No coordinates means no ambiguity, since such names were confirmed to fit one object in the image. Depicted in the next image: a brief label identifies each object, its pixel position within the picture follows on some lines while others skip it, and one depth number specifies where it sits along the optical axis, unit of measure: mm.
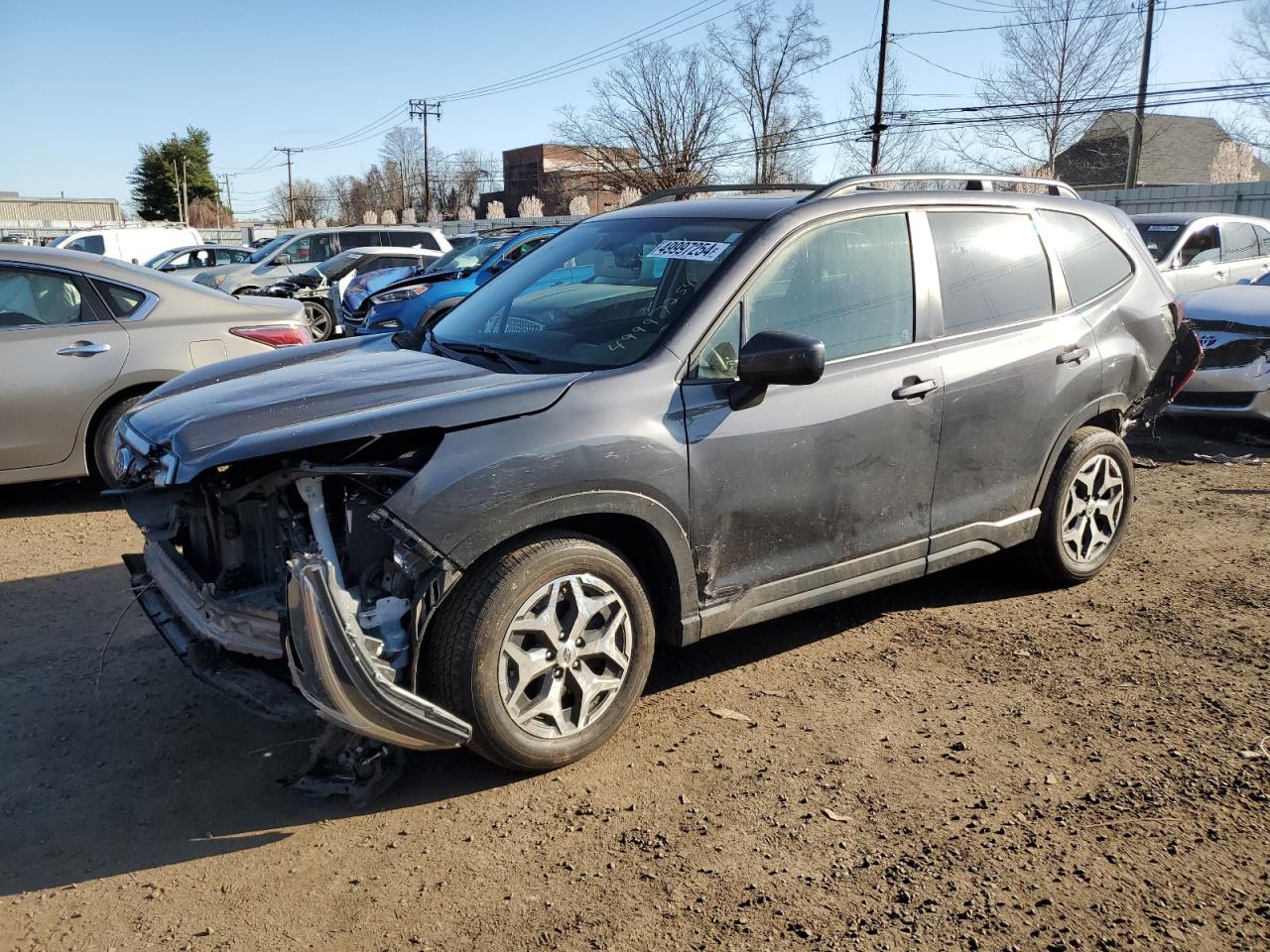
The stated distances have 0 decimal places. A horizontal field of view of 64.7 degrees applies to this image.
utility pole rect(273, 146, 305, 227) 86188
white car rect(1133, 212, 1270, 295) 12031
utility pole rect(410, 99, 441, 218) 61062
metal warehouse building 67500
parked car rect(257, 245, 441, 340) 15352
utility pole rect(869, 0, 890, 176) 30172
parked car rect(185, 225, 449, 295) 19359
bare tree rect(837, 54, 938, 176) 32541
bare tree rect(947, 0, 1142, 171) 38188
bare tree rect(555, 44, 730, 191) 50188
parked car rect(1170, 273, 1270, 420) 8461
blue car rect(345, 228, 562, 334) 11594
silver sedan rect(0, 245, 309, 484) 6086
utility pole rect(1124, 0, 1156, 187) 30359
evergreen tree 77425
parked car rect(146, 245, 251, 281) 23391
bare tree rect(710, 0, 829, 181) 46406
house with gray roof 40081
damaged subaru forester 3076
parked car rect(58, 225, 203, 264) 27875
